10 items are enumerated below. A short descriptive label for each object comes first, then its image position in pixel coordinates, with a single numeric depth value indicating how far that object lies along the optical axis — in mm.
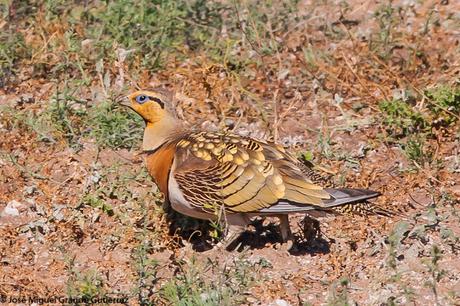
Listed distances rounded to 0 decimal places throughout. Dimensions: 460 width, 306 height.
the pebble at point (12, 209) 13773
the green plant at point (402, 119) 15422
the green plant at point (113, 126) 15180
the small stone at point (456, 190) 13927
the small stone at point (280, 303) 11742
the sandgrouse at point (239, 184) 12359
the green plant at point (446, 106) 15406
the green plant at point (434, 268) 10180
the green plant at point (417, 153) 14703
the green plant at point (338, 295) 10558
